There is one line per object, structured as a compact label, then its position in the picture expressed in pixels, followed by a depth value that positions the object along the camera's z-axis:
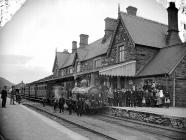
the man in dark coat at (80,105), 15.38
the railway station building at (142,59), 16.03
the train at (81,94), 15.34
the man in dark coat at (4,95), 15.72
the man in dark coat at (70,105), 16.08
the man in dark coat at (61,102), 16.98
